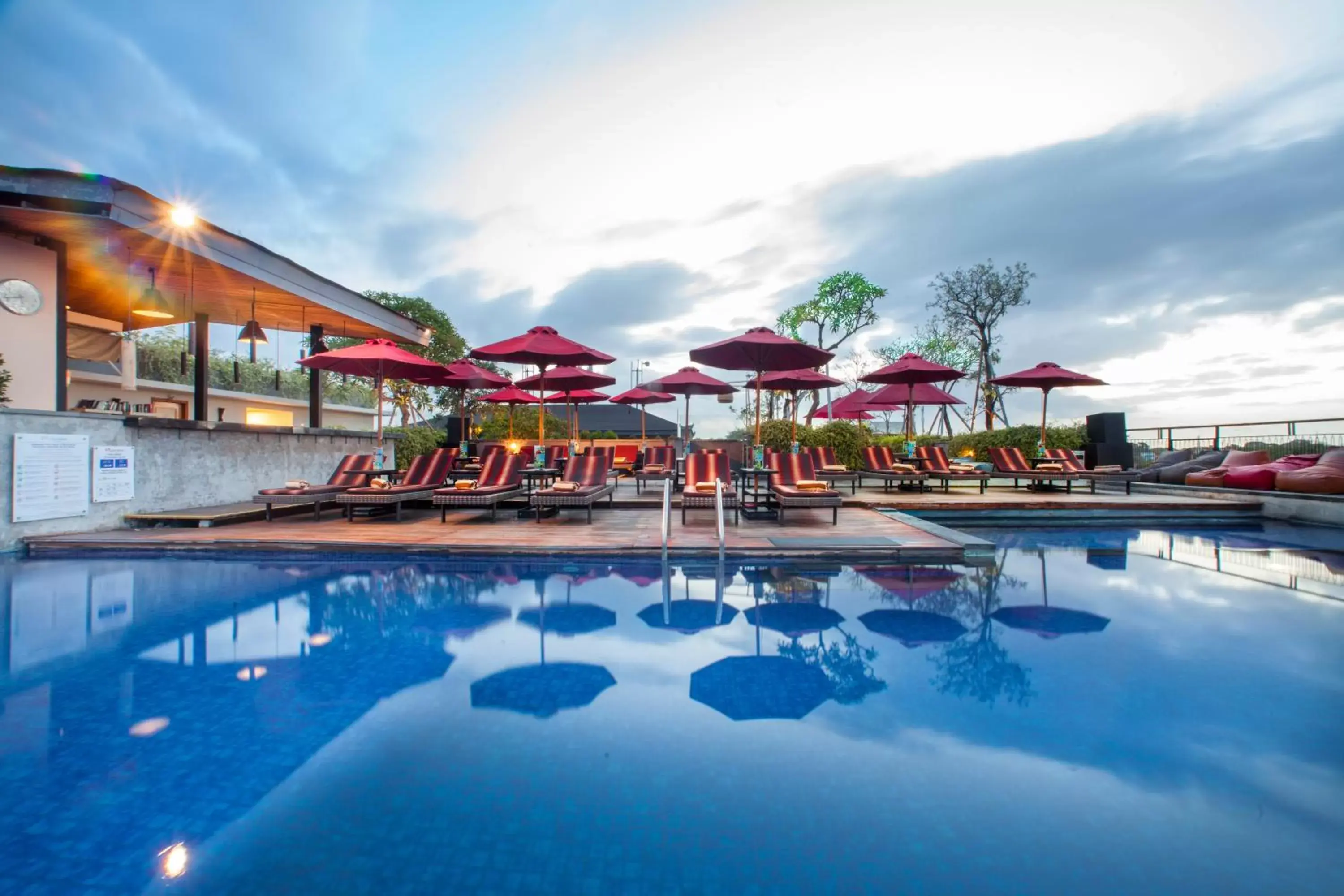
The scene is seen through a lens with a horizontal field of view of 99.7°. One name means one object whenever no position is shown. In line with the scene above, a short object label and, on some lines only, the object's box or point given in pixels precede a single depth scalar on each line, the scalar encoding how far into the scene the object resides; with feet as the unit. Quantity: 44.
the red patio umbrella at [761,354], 24.22
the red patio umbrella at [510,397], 38.22
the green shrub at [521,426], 56.49
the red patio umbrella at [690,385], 35.99
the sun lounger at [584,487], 23.84
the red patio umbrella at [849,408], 46.73
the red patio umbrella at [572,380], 36.06
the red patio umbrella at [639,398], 43.45
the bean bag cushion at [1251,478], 31.86
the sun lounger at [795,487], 22.80
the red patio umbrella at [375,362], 26.21
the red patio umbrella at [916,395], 39.65
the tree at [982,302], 71.92
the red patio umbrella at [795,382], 35.42
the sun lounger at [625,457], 44.27
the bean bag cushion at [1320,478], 28.22
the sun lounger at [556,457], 37.04
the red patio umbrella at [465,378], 31.71
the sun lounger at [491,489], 24.07
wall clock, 24.26
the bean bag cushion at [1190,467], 39.73
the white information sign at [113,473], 23.20
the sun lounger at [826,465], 30.01
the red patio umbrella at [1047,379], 34.81
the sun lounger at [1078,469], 33.81
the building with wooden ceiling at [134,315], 21.62
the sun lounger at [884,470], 32.09
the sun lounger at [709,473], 24.31
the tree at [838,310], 82.17
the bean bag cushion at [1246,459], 35.58
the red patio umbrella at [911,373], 33.86
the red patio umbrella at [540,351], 26.91
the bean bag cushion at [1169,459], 44.39
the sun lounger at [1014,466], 33.73
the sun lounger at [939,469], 32.68
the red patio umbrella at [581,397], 45.78
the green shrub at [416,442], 45.09
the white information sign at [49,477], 20.97
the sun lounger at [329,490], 24.25
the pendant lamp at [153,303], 26.96
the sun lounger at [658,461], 34.24
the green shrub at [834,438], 43.55
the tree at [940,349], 80.69
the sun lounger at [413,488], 24.47
